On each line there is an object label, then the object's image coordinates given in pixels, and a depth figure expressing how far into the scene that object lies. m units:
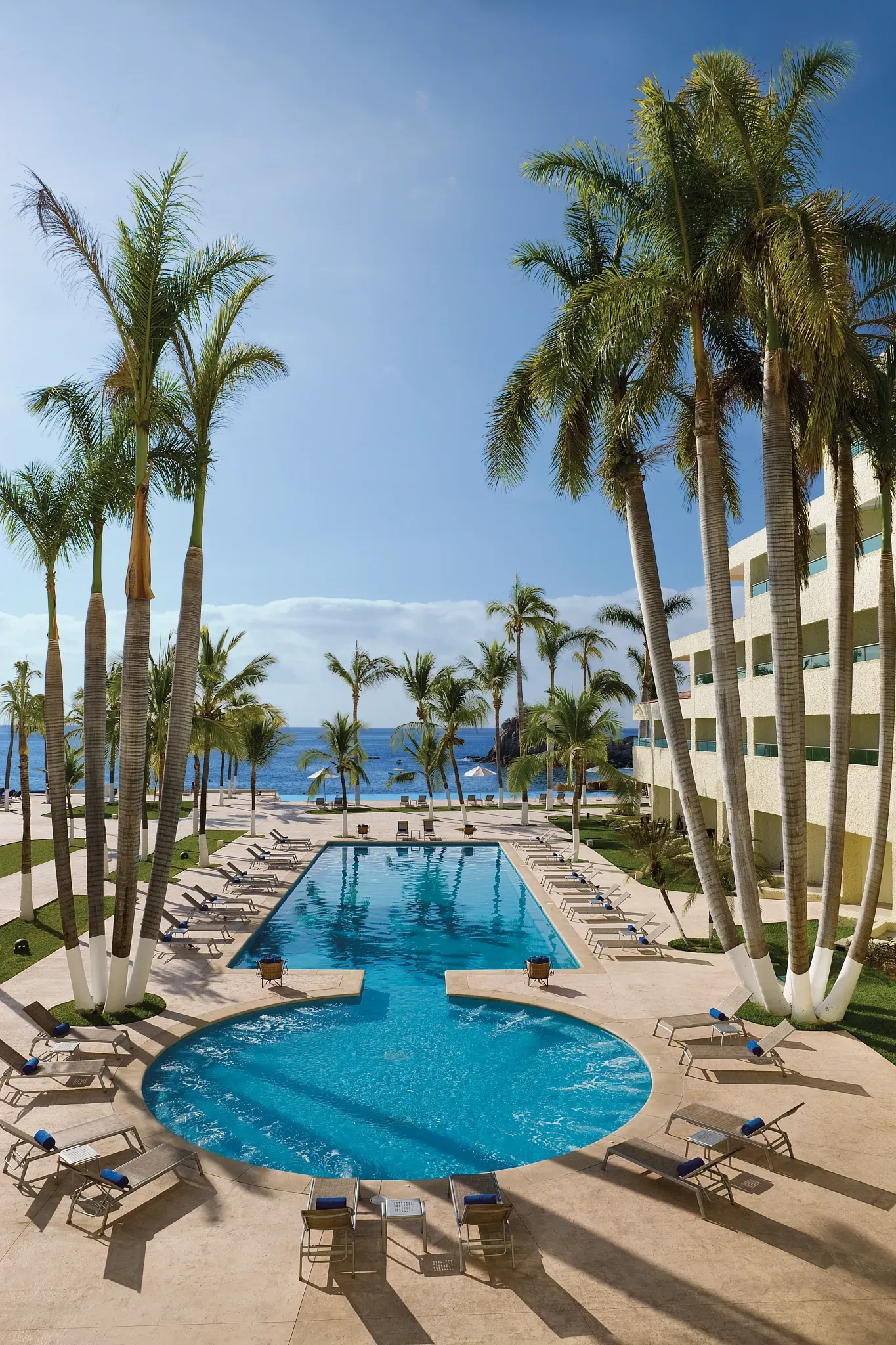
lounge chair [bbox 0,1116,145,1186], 8.66
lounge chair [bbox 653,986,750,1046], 12.34
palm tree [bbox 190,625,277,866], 28.83
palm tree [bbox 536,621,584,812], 47.69
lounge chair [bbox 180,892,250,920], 20.34
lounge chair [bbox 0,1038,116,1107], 10.60
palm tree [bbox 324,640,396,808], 46.75
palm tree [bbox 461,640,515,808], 46.19
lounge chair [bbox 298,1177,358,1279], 7.38
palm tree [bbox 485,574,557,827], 47.68
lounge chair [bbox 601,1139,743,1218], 8.35
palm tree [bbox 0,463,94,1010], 12.92
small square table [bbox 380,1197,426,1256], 7.69
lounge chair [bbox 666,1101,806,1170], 9.02
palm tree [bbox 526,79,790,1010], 12.24
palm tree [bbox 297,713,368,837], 38.19
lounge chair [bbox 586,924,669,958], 17.72
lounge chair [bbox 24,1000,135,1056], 11.66
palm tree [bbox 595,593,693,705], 53.50
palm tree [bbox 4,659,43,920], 18.98
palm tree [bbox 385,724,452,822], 39.16
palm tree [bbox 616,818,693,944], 18.22
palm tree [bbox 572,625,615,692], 53.09
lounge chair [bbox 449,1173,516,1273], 7.51
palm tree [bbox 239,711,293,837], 34.66
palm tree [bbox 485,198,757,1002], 13.34
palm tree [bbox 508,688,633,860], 28.36
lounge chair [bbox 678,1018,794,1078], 11.23
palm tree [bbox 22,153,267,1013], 12.27
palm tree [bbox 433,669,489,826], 40.44
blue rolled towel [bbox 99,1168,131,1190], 8.08
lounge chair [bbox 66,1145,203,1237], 8.10
